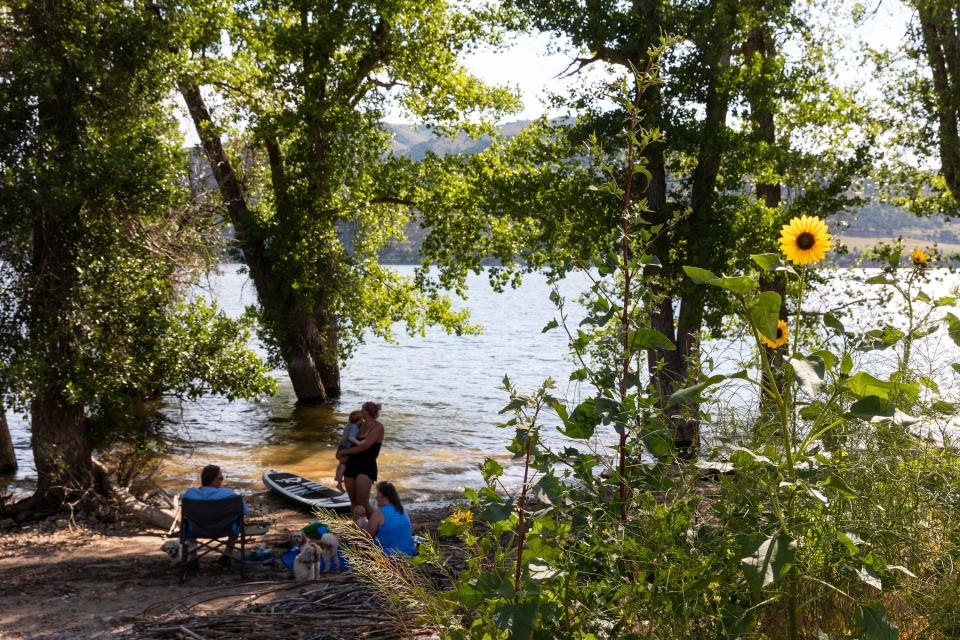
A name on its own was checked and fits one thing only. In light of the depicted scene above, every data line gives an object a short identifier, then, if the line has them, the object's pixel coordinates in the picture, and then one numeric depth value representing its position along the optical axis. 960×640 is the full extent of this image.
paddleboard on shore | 12.05
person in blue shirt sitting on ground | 7.86
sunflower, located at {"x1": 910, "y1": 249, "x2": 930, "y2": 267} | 2.89
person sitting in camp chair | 8.64
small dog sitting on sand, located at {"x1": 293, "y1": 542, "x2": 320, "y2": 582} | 7.61
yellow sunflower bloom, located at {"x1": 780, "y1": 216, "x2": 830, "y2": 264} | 2.56
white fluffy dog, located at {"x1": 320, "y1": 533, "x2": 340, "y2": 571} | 8.02
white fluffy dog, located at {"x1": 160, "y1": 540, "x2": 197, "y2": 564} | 8.60
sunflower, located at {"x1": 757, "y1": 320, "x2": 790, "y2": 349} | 2.76
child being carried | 9.96
